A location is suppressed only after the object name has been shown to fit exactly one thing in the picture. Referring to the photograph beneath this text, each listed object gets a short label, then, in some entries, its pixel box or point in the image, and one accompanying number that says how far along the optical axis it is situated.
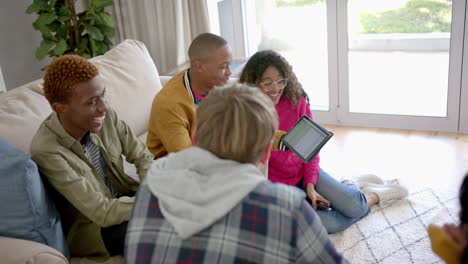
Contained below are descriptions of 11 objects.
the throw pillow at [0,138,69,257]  1.54
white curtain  3.53
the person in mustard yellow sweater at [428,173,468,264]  0.94
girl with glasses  2.11
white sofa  1.46
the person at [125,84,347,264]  1.03
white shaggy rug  2.09
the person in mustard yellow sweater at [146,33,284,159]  2.05
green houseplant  3.44
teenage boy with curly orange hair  1.67
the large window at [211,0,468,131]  3.15
